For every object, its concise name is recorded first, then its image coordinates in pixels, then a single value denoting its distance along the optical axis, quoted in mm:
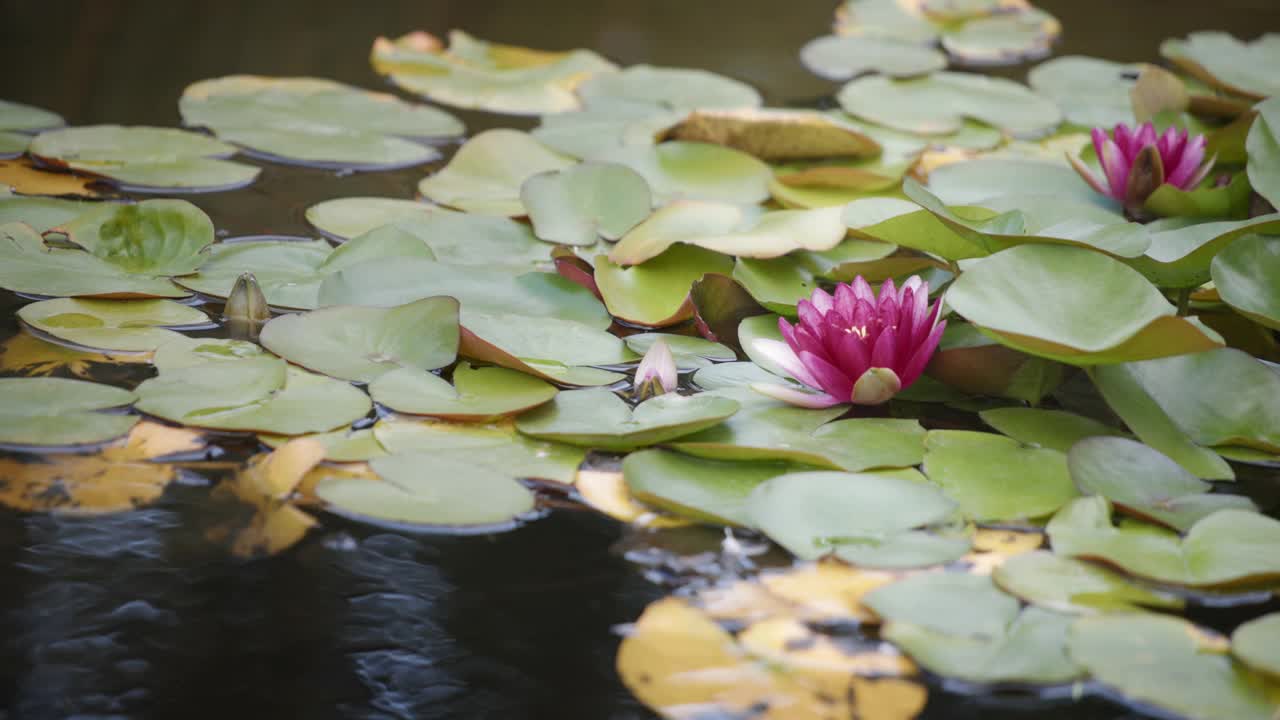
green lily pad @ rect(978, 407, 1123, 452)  4815
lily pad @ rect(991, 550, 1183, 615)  4657
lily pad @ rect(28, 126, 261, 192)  5167
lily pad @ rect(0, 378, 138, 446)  4754
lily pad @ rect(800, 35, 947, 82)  6040
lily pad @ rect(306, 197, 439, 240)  5101
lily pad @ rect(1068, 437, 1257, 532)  4728
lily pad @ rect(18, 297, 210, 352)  4874
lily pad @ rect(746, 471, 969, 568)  4692
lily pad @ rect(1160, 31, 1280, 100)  5604
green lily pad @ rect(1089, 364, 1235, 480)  4780
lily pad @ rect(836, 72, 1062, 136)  5488
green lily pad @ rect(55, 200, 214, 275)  4995
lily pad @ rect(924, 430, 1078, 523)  4743
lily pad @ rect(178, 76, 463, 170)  5280
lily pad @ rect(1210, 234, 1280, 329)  4854
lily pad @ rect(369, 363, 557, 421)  4805
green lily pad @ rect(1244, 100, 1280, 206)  4946
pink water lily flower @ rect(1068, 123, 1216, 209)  5148
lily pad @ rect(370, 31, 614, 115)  5511
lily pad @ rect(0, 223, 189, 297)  4930
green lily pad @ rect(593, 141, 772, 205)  5237
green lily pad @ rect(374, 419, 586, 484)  4765
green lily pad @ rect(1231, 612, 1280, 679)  4606
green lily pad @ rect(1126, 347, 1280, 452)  4810
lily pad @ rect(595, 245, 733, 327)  4968
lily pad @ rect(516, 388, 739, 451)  4775
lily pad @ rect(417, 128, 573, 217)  5187
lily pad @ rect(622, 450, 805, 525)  4726
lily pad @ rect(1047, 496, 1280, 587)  4670
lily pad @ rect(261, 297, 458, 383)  4862
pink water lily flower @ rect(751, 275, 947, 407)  4823
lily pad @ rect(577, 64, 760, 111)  5540
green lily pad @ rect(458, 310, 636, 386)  4856
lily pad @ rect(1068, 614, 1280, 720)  4594
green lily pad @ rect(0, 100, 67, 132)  5263
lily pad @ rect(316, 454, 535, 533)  4714
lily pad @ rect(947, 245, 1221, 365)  4750
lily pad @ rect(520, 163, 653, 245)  5099
